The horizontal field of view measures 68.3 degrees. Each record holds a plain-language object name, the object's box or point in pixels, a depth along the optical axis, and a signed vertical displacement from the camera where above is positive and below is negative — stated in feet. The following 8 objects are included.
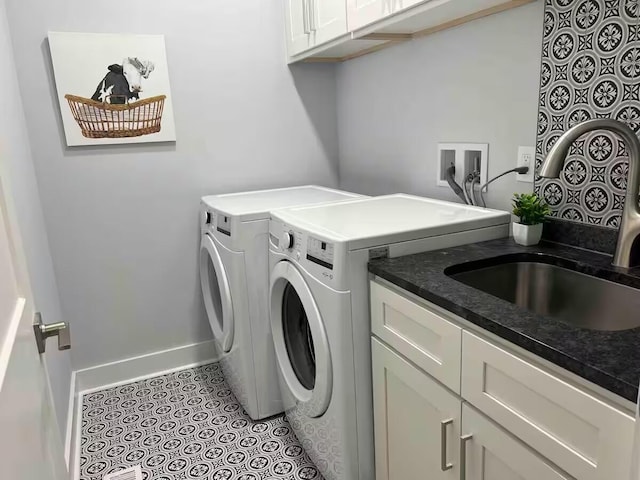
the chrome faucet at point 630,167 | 3.65 -0.40
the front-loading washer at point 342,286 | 4.45 -1.56
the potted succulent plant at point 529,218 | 4.73 -0.99
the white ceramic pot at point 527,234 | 4.73 -1.14
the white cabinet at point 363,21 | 4.98 +1.18
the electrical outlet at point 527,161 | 5.04 -0.46
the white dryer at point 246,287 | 6.18 -2.05
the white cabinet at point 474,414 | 2.58 -1.92
